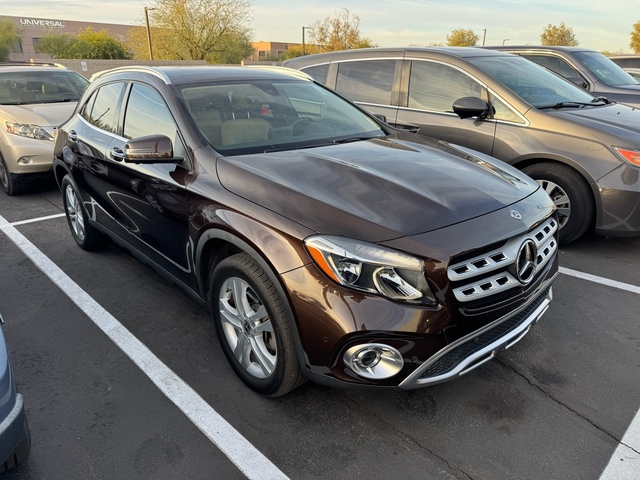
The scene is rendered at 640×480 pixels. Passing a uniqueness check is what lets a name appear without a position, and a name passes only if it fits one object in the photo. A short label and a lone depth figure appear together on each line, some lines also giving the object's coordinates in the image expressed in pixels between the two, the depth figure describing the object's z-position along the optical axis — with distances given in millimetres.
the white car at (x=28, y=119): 6324
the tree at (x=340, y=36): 46031
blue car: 1748
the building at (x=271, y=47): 84375
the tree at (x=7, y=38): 50531
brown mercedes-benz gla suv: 2076
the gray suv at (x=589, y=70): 7305
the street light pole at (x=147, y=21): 34344
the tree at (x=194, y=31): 36312
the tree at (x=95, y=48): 42531
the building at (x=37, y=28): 66462
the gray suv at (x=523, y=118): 4148
